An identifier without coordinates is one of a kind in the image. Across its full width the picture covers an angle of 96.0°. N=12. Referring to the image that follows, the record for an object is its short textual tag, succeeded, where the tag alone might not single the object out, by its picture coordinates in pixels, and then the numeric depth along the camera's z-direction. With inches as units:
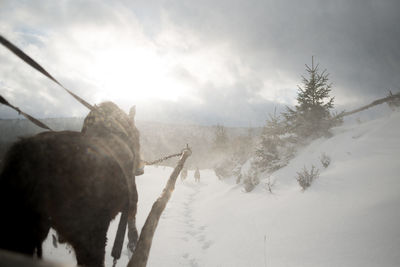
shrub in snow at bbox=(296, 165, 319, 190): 222.4
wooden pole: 56.3
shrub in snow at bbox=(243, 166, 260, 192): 330.0
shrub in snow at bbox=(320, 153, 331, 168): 276.1
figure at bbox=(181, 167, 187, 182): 885.2
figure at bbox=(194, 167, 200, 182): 877.8
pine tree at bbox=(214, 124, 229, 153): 1427.0
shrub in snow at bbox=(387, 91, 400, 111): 370.1
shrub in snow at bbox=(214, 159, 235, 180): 732.0
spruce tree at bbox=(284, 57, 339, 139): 460.4
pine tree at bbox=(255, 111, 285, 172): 439.9
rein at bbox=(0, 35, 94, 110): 43.6
